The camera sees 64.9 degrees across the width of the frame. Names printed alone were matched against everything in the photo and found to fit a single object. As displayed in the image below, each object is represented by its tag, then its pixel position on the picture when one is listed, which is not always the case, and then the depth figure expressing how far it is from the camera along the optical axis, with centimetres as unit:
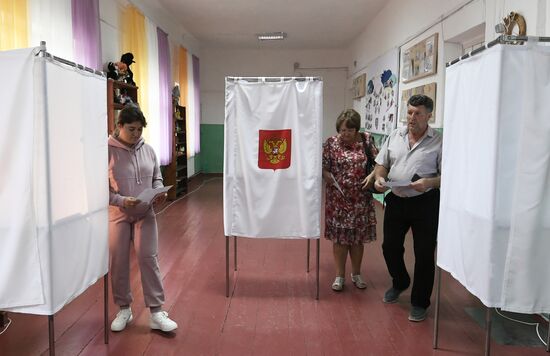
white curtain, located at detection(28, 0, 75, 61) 336
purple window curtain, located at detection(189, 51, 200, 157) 880
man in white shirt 258
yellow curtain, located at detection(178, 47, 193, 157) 829
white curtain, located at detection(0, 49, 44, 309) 162
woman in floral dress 302
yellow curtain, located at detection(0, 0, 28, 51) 291
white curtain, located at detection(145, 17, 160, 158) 615
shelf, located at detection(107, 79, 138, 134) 479
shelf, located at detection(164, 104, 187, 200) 714
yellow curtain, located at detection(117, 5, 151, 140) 549
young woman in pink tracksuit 240
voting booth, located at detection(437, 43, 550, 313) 161
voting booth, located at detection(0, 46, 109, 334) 162
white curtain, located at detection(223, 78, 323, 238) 286
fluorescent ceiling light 873
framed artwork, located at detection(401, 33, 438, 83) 466
